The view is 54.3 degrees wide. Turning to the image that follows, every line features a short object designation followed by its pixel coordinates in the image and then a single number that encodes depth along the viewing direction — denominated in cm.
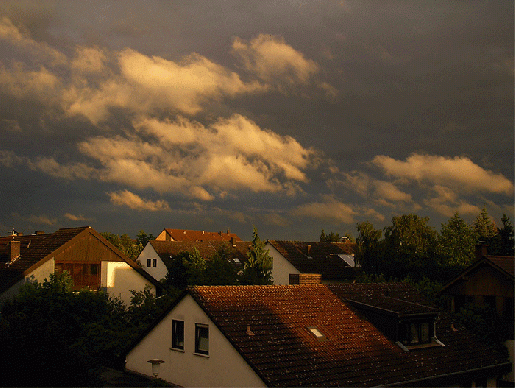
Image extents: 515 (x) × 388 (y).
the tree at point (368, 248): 4153
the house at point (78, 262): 3130
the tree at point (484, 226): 5516
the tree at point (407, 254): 4012
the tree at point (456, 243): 4372
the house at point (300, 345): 1644
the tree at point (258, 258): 4712
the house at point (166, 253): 6388
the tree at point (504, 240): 4003
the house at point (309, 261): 5125
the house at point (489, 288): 2289
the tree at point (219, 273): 3225
